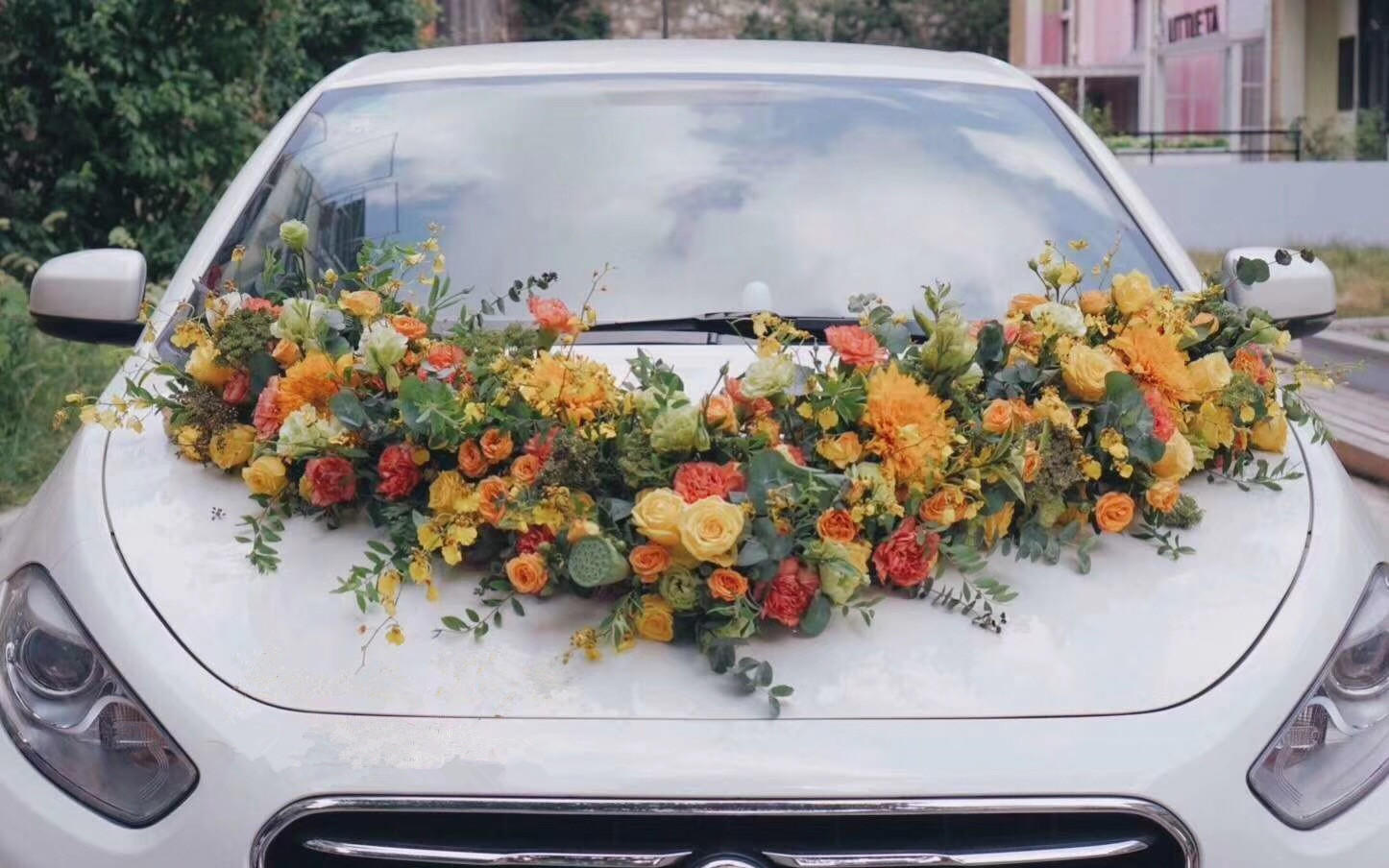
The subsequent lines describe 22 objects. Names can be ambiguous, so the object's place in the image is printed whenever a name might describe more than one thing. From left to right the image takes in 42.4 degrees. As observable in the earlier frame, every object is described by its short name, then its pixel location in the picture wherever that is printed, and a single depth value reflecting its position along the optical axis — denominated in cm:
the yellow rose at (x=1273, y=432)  272
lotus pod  224
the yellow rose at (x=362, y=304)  268
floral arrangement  225
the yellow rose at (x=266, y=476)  250
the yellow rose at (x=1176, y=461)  254
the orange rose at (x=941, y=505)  238
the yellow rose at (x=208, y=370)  270
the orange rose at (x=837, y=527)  229
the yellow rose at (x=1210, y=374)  268
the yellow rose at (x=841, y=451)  241
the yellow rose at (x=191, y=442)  263
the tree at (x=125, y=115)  983
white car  207
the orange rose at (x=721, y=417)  241
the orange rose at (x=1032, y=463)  244
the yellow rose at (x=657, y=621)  223
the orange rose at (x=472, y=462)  242
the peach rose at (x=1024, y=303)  284
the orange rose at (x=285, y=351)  268
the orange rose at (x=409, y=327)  261
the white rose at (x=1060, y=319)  269
